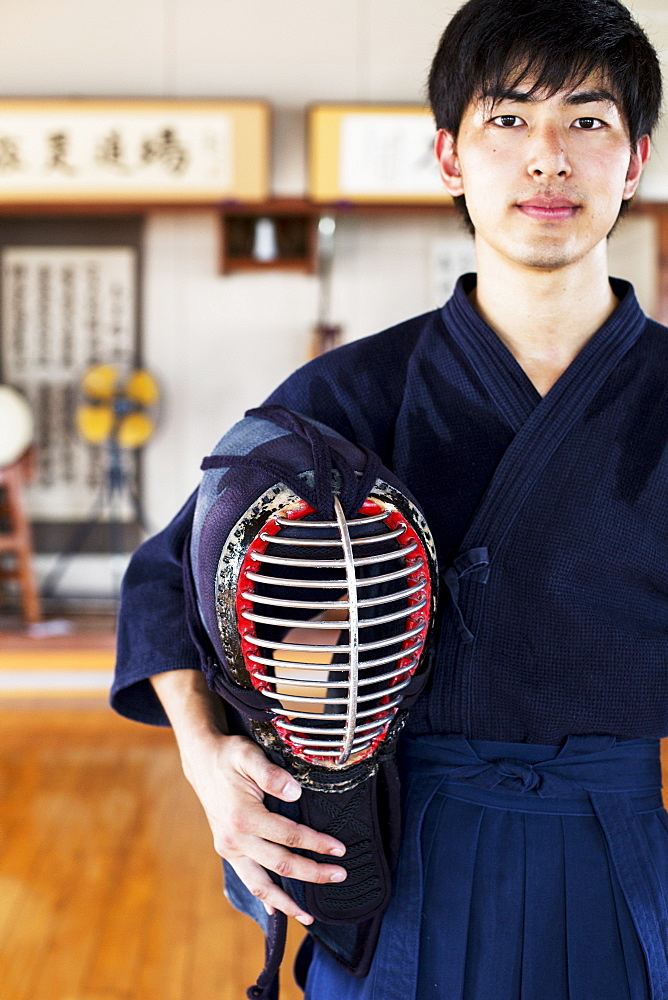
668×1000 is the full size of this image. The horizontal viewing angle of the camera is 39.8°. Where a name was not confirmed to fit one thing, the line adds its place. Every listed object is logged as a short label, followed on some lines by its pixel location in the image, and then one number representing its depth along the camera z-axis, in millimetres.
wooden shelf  4727
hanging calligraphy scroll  4855
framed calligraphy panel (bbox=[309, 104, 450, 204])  4301
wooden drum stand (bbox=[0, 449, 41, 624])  4641
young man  1027
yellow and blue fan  4699
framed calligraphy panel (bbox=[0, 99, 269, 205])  4328
